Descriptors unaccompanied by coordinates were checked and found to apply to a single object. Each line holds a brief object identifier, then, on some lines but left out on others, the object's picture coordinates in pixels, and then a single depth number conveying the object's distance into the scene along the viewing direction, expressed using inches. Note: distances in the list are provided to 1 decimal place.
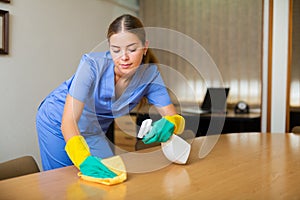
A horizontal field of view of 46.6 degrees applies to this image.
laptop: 134.7
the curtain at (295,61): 126.6
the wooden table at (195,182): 38.2
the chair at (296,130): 92.9
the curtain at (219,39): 141.3
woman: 50.1
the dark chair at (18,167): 50.6
